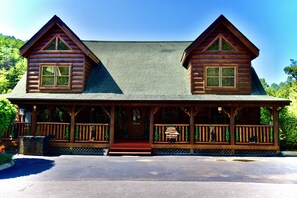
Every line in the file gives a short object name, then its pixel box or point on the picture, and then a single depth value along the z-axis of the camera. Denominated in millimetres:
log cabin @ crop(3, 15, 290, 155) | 13930
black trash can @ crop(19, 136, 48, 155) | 13180
